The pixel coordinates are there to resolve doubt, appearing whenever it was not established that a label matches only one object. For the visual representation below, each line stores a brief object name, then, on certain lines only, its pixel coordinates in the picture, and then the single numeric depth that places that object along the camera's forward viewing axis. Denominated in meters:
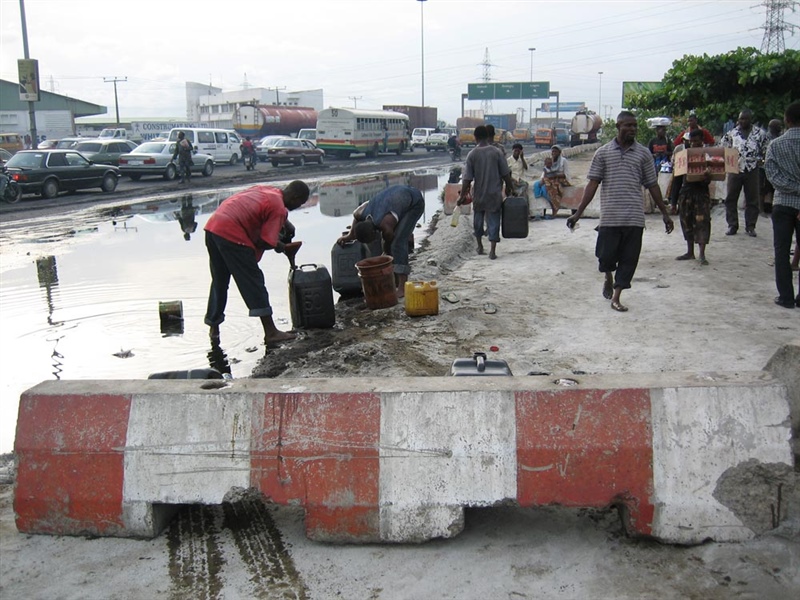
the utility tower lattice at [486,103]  103.74
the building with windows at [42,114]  61.81
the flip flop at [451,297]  8.28
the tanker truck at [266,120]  54.16
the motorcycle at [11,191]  20.77
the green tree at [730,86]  12.17
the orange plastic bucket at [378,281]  7.93
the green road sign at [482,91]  88.75
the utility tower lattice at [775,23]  50.19
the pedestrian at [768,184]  10.31
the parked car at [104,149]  28.59
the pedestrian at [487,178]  10.32
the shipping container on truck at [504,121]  92.06
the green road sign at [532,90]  90.44
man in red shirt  6.89
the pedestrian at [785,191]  7.05
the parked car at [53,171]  21.22
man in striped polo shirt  7.30
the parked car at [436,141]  55.94
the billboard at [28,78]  32.16
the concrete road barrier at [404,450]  3.30
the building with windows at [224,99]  74.97
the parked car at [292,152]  36.41
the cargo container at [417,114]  71.75
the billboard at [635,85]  39.49
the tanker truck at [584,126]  53.66
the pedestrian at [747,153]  10.41
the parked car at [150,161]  27.77
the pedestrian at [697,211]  9.26
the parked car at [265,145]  37.75
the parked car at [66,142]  32.73
